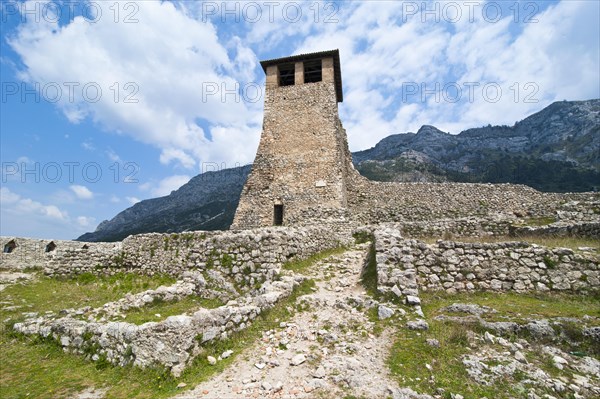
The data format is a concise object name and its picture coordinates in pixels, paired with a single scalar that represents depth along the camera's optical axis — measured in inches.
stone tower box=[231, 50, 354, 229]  884.6
